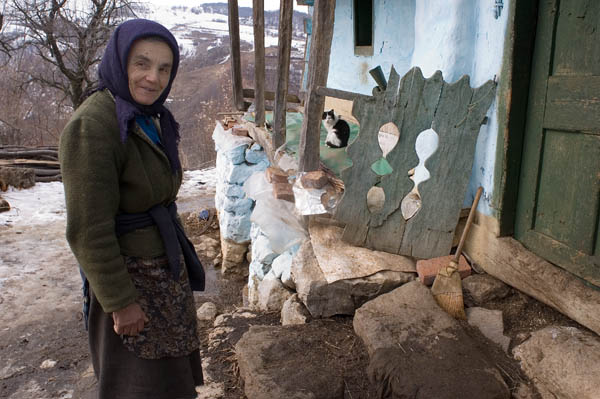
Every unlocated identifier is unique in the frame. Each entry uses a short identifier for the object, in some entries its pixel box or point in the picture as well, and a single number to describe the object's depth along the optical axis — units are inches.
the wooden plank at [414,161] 110.9
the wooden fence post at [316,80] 128.6
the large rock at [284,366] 85.2
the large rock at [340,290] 112.3
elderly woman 56.4
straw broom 103.9
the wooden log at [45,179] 412.5
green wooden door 86.3
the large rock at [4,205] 323.0
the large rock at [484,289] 106.1
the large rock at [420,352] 79.5
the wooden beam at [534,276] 88.9
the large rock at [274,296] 135.6
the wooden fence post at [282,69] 167.8
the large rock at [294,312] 114.7
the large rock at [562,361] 77.2
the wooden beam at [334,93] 129.6
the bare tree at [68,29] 508.7
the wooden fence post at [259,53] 193.5
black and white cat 178.9
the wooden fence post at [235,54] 215.5
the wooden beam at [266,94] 246.7
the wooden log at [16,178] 375.6
